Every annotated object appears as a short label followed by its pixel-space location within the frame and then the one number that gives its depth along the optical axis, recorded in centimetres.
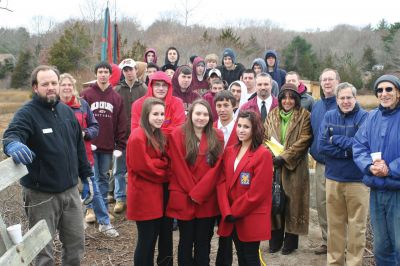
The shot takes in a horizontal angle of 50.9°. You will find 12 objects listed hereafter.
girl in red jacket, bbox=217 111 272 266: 384
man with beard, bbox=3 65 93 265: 357
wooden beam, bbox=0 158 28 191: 287
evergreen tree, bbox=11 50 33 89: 3978
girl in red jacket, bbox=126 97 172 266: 395
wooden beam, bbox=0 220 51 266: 281
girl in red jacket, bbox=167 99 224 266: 395
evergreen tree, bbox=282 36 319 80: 4088
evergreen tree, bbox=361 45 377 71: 4216
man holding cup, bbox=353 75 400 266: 373
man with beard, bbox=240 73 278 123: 530
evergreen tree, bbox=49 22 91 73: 2775
